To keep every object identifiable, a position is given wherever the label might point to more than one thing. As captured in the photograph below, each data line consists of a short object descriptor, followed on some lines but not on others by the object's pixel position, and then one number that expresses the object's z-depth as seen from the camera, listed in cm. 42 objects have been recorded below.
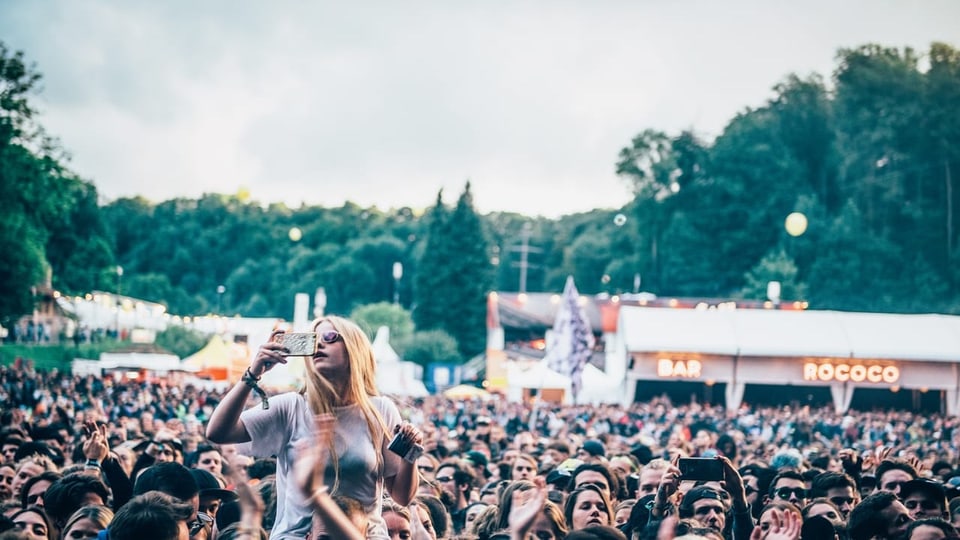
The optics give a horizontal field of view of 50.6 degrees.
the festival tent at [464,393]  3476
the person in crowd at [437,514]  650
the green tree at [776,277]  6312
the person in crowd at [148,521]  417
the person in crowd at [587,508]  613
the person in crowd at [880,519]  579
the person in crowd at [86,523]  492
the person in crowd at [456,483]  851
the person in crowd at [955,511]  637
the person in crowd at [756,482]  762
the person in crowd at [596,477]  705
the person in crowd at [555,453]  1067
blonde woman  377
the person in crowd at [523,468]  866
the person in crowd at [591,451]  1030
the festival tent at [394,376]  3462
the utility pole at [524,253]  8333
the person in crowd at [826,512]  604
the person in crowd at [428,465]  956
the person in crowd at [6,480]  749
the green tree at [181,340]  6738
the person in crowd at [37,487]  654
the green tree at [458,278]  6912
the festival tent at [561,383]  3030
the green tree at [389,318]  7150
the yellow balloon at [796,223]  5225
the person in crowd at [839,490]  725
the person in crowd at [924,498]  670
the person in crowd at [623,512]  643
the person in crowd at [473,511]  713
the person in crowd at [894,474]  724
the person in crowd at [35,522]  538
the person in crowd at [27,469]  720
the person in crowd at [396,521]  492
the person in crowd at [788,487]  743
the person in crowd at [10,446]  916
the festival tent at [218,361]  3822
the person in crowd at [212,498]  618
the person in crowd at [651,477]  712
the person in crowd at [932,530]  525
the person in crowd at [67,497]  570
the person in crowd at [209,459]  850
